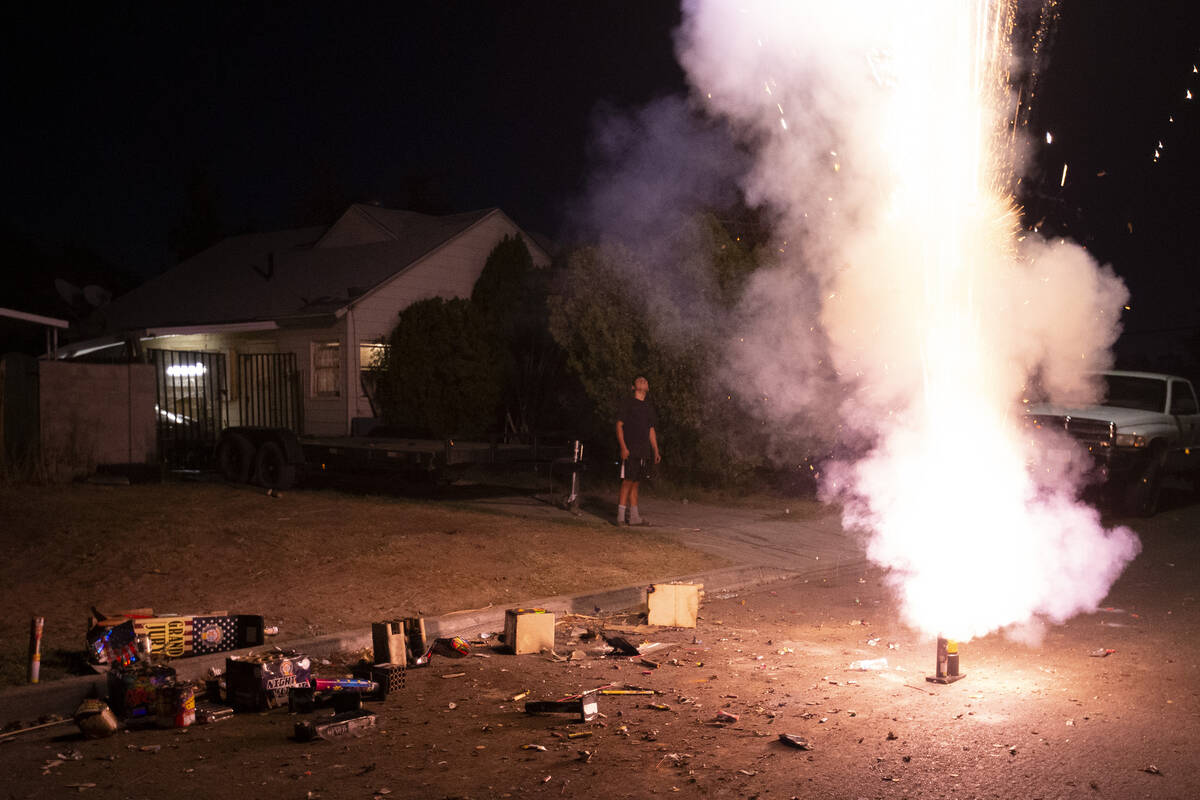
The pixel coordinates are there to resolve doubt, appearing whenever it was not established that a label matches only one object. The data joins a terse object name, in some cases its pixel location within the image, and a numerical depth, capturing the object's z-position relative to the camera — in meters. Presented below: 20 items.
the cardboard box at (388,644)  6.43
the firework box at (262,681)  5.64
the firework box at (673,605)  8.04
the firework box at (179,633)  6.09
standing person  12.55
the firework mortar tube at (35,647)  5.65
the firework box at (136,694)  5.44
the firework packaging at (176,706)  5.37
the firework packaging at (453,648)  7.00
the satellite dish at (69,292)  23.00
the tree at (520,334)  20.81
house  18.58
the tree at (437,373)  19.52
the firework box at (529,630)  7.11
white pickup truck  14.54
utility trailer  14.05
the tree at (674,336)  15.27
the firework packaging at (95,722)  5.14
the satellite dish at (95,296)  23.41
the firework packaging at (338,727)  5.09
